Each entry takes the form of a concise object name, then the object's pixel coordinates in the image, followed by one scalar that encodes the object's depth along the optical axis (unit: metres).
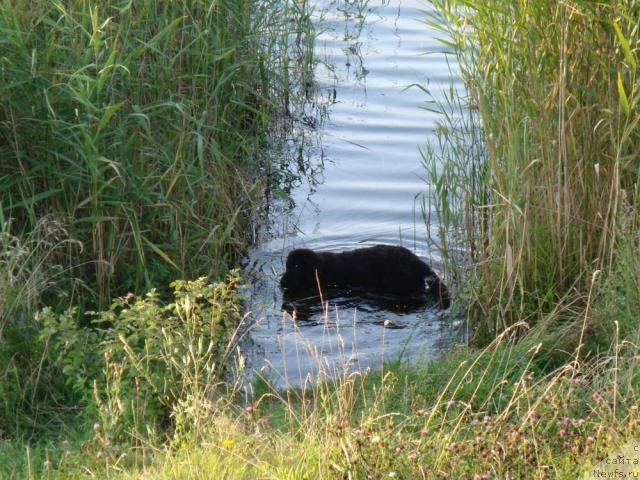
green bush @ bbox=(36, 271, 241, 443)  9.85
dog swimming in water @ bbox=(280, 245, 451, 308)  15.21
